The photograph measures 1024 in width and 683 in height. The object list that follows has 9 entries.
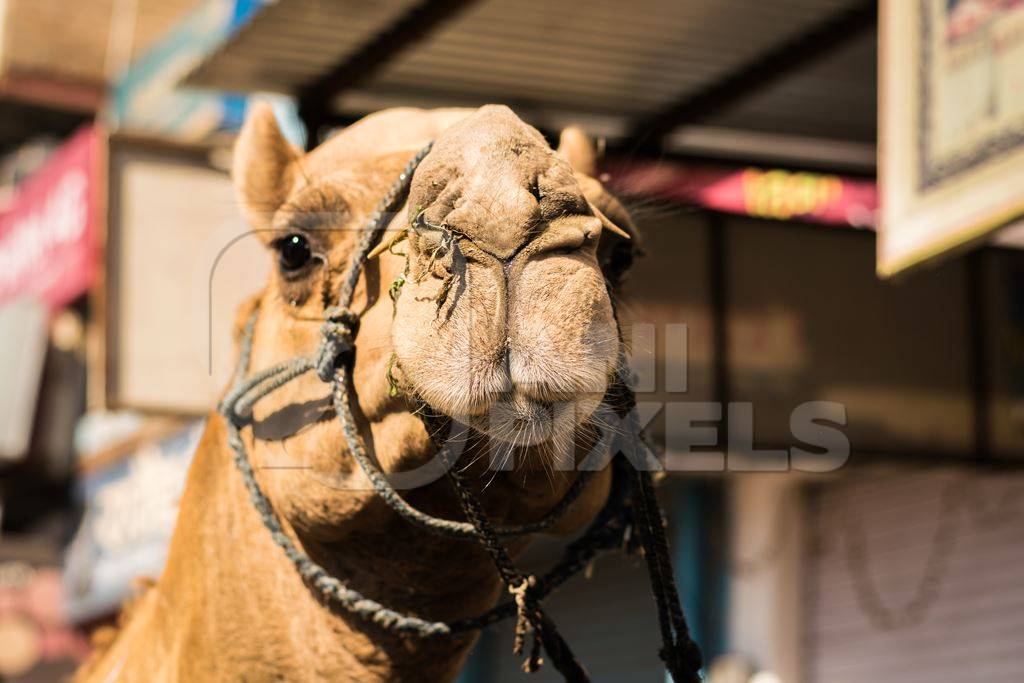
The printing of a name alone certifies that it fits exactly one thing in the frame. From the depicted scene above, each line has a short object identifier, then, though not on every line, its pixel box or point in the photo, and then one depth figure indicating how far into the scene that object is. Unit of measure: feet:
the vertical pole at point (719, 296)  23.75
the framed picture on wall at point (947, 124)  13.97
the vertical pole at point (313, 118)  22.04
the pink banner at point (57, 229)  38.99
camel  7.07
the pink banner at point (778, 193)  24.48
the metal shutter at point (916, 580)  26.50
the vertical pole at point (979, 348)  24.59
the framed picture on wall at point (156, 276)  24.06
